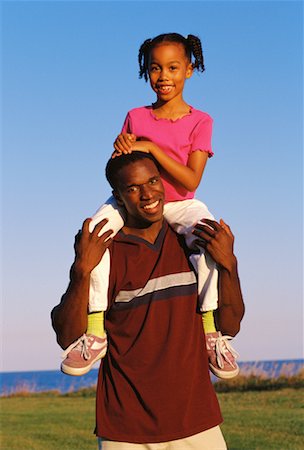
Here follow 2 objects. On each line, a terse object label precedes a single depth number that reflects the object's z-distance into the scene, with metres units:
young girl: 4.41
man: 4.26
